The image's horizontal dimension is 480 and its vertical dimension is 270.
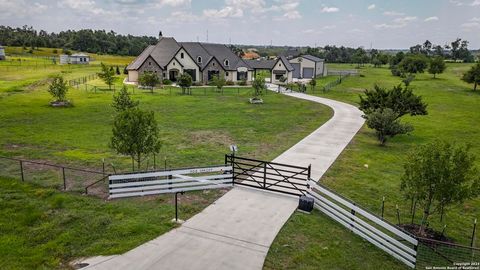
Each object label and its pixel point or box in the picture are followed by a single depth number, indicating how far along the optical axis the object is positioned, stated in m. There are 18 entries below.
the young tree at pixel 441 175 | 11.96
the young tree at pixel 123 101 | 30.49
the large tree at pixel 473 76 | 60.12
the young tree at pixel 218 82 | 55.16
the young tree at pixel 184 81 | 51.42
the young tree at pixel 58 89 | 38.09
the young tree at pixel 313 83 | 58.90
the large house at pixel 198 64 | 64.56
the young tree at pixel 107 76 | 53.22
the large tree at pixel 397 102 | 29.38
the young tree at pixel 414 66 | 95.88
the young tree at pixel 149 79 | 52.62
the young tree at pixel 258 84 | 47.12
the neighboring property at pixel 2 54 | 96.36
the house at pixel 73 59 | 101.75
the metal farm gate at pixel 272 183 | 16.08
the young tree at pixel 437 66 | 85.81
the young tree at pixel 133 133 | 16.67
